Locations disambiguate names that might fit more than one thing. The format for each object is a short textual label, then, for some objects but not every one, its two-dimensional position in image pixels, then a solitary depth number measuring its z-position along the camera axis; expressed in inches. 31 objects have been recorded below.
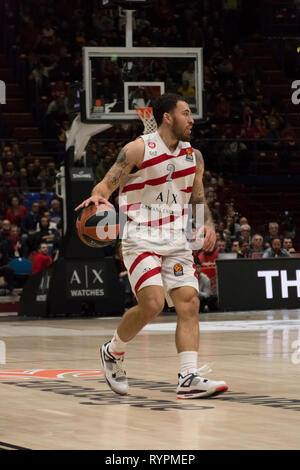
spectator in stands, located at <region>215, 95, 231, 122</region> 1186.0
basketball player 316.8
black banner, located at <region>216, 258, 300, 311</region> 783.1
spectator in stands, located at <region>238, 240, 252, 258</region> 850.1
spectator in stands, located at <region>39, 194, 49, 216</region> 933.2
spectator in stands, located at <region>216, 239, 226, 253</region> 858.3
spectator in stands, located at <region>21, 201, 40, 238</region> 926.4
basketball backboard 733.3
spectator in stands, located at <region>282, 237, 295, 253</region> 857.5
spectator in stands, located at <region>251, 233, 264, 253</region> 861.2
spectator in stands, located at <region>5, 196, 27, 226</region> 956.6
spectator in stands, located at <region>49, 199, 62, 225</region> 937.5
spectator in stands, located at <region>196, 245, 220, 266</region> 818.2
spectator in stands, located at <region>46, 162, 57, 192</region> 1016.2
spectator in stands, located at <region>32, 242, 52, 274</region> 836.0
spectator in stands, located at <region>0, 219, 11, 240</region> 900.7
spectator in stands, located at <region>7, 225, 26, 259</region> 889.1
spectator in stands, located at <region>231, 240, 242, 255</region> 860.6
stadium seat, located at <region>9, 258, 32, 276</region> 868.6
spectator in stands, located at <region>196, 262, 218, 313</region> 792.3
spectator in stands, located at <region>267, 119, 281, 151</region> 1142.3
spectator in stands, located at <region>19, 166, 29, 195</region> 1010.7
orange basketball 314.0
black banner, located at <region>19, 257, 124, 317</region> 751.7
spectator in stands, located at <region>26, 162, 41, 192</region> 1022.4
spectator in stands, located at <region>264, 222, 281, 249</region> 894.7
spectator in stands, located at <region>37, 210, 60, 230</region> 901.9
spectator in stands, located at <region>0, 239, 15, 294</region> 853.8
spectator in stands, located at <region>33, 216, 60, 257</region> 886.4
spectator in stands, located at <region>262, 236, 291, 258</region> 837.2
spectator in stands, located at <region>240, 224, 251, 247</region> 877.8
